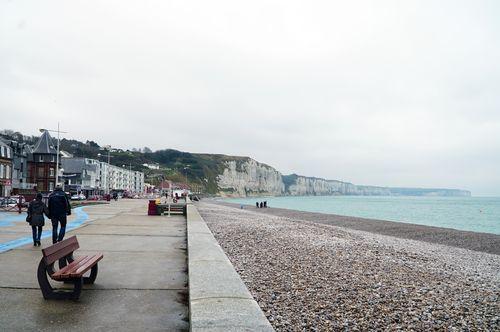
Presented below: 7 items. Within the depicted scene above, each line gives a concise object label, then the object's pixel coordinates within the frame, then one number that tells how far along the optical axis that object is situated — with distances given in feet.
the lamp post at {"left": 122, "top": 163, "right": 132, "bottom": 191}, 450.30
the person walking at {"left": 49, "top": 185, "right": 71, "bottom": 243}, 35.99
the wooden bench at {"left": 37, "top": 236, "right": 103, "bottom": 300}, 17.92
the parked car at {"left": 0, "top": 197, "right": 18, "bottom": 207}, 94.04
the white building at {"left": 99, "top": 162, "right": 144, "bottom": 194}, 360.28
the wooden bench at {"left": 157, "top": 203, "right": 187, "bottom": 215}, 86.06
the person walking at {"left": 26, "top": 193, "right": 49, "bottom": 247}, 35.25
